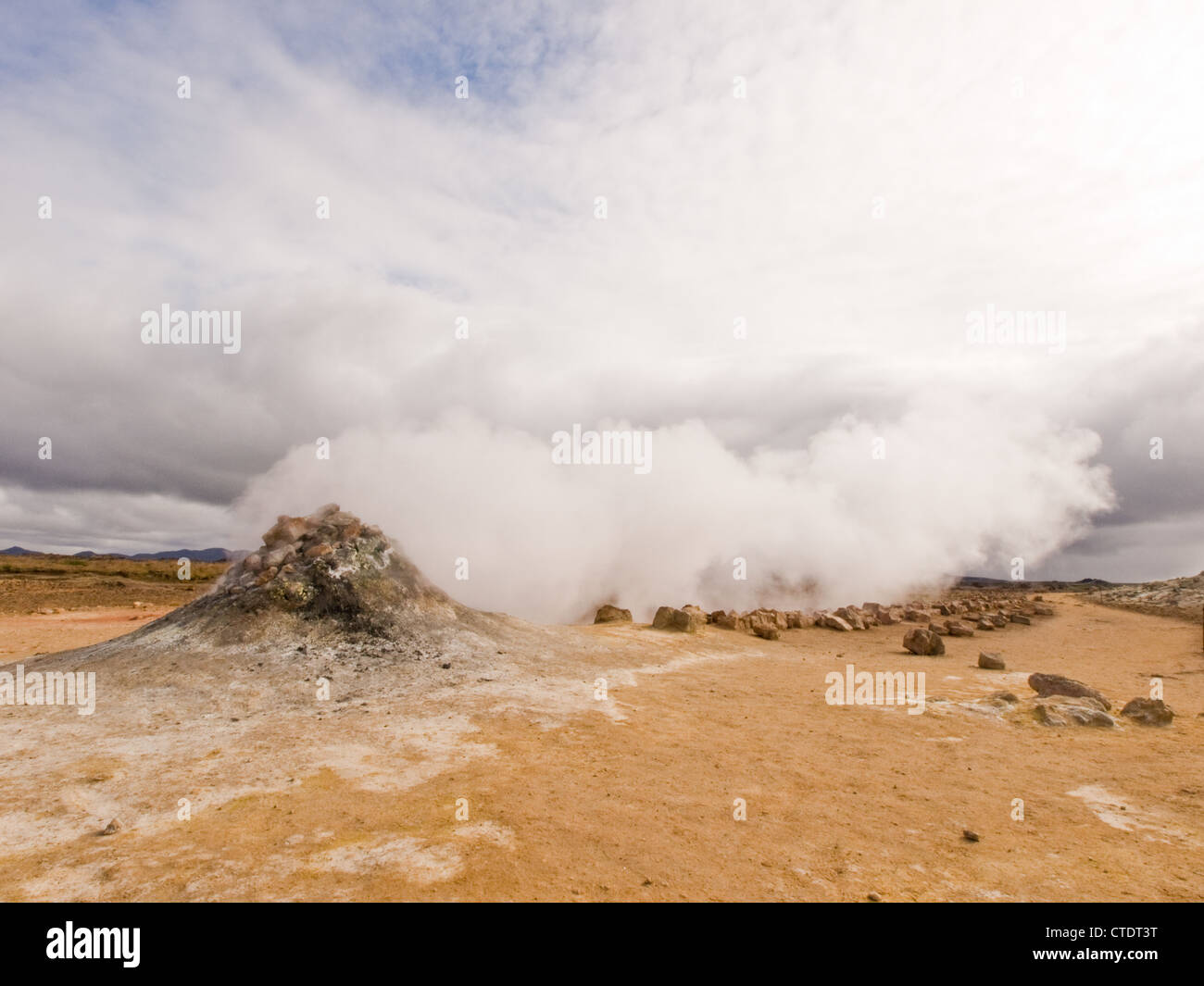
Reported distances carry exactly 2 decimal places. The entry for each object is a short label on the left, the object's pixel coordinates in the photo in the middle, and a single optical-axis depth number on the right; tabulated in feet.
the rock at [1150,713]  38.88
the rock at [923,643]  73.31
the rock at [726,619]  87.97
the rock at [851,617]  96.63
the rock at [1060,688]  44.42
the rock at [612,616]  84.74
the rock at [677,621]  78.07
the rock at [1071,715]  38.52
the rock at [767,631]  85.05
